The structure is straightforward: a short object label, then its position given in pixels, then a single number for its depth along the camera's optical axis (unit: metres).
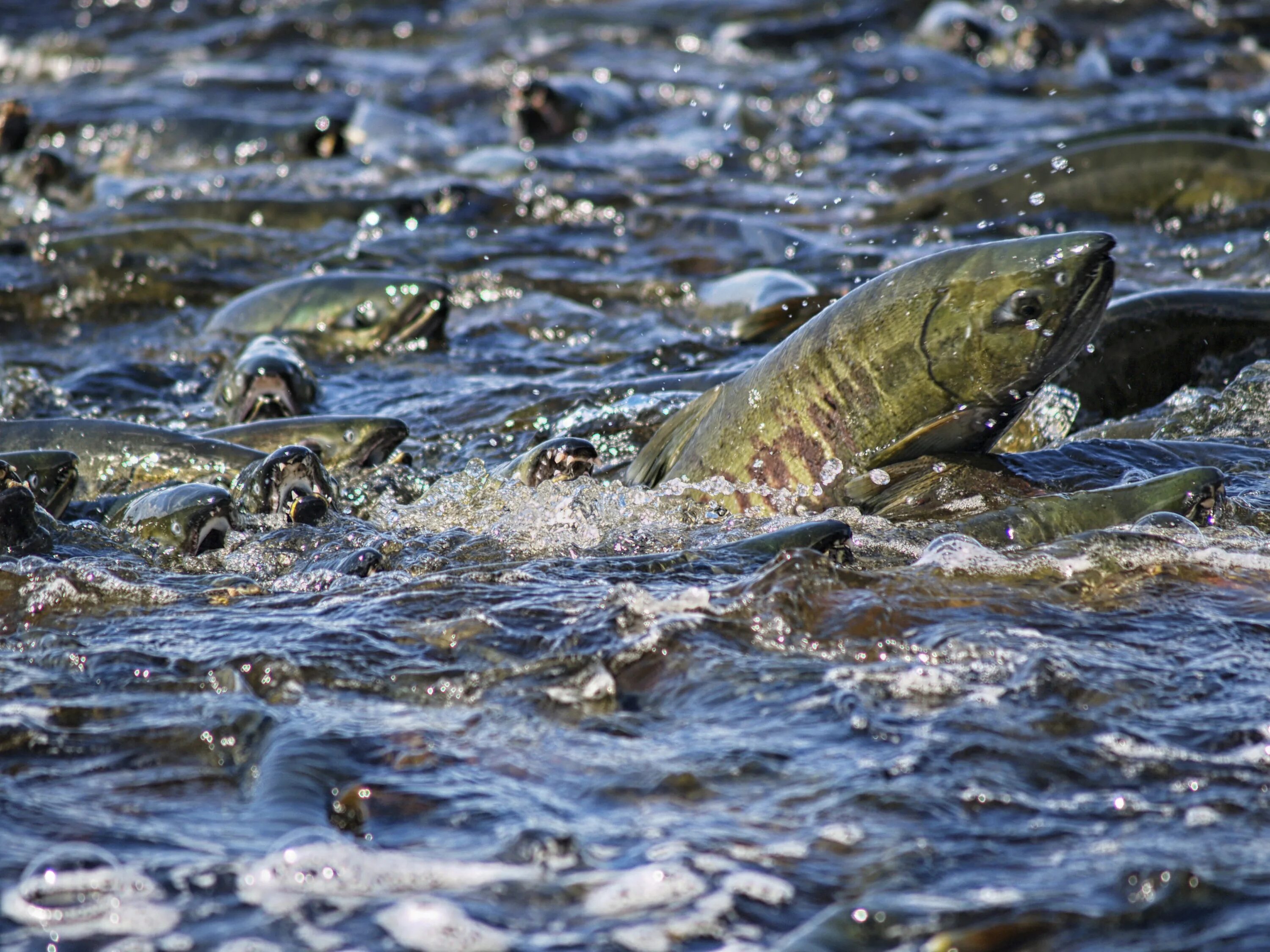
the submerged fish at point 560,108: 21.02
